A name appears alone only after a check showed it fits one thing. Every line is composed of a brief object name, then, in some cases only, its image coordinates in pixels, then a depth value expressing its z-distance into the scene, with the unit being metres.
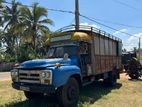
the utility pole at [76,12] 8.45
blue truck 4.10
